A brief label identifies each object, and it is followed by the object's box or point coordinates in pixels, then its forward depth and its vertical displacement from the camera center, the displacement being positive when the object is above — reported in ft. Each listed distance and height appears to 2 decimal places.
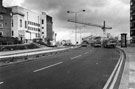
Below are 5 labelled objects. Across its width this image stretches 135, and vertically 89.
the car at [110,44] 164.69 -2.85
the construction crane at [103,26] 512.22 +44.29
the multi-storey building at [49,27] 398.70 +33.62
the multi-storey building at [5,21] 214.18 +25.50
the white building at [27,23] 257.55 +31.62
